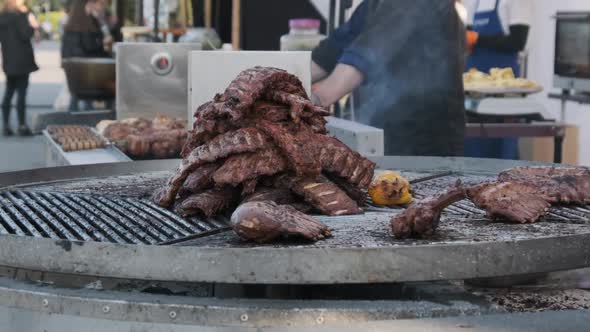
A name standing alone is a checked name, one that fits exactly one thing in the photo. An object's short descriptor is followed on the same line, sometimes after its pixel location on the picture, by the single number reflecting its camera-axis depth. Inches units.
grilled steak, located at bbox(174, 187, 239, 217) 121.3
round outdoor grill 89.8
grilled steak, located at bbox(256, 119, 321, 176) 120.1
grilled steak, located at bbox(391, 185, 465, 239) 104.0
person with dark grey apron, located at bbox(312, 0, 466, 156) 228.5
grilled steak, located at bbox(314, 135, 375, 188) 126.7
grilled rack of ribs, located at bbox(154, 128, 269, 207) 120.3
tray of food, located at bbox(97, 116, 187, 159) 225.5
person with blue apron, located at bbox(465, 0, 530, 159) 389.1
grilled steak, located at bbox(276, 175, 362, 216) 121.3
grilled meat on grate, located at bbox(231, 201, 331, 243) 101.6
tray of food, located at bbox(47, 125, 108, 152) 226.7
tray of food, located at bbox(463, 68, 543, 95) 337.4
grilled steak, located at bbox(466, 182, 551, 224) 116.0
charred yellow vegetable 132.0
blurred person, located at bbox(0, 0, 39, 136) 635.5
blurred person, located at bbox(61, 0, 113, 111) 649.6
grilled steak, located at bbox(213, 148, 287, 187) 119.7
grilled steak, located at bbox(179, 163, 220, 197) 123.6
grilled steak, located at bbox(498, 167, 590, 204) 130.3
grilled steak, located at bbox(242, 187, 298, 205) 120.1
